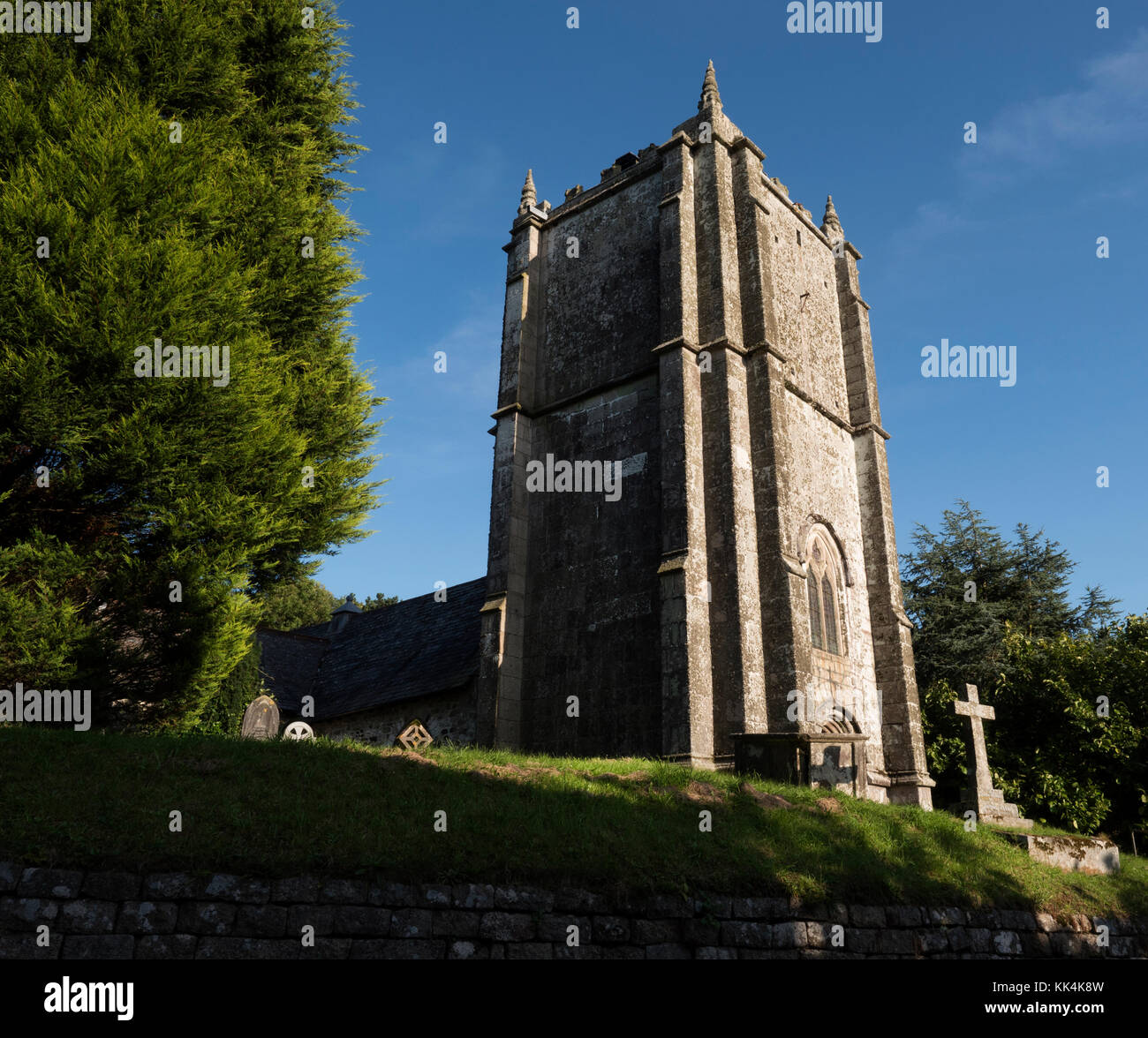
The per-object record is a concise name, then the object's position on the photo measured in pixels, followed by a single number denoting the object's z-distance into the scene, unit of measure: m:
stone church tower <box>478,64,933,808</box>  16.67
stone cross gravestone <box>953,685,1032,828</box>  16.11
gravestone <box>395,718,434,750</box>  16.79
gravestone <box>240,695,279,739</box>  14.30
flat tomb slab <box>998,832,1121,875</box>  12.48
